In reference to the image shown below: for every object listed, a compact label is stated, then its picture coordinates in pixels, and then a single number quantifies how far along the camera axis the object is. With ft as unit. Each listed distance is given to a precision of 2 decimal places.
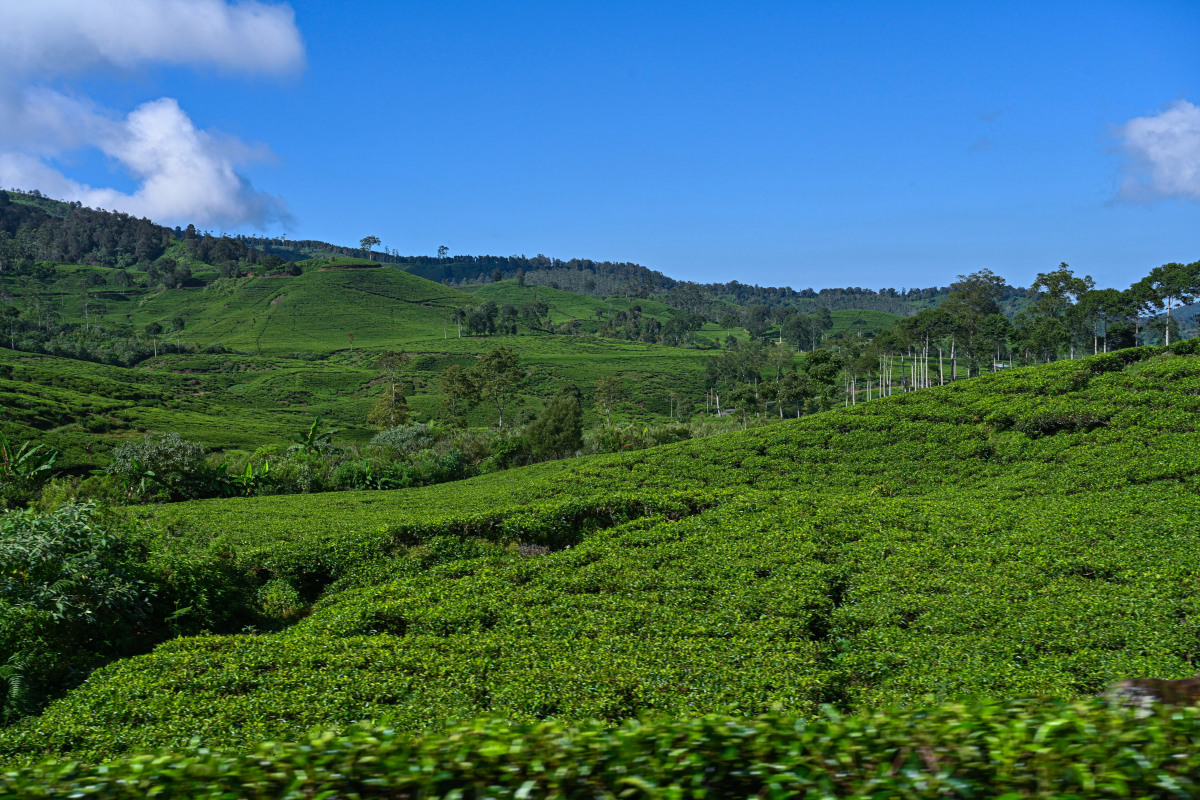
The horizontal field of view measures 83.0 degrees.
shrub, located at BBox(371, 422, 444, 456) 166.30
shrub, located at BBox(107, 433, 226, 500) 112.98
